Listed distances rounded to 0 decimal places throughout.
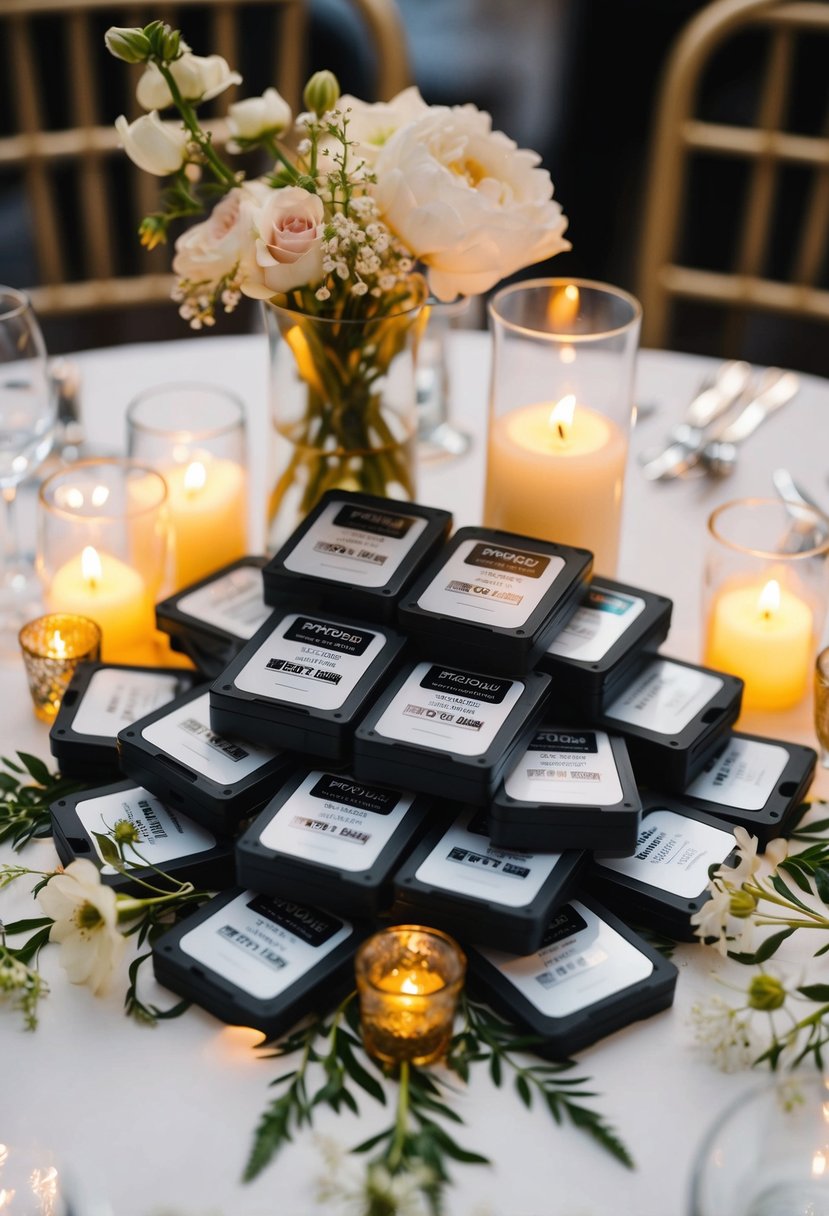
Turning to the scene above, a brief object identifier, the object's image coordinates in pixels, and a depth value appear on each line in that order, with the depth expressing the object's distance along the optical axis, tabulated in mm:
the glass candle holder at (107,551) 1178
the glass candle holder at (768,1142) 583
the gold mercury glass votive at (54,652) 1122
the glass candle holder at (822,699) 1055
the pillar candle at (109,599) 1195
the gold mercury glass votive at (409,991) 804
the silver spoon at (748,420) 1475
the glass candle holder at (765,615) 1156
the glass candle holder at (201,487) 1280
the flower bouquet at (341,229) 1039
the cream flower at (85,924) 854
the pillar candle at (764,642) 1157
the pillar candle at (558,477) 1174
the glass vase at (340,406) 1143
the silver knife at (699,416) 1479
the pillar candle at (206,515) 1278
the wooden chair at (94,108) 1945
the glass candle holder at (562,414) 1173
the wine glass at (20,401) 1245
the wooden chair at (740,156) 1909
